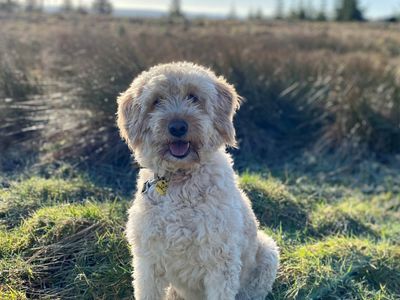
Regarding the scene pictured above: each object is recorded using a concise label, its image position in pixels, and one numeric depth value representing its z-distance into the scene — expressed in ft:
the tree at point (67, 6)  177.58
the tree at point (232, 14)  171.28
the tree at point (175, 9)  132.57
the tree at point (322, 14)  154.51
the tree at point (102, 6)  166.09
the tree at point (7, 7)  128.55
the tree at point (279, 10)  173.99
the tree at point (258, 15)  168.14
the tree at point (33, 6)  169.49
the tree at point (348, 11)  150.41
